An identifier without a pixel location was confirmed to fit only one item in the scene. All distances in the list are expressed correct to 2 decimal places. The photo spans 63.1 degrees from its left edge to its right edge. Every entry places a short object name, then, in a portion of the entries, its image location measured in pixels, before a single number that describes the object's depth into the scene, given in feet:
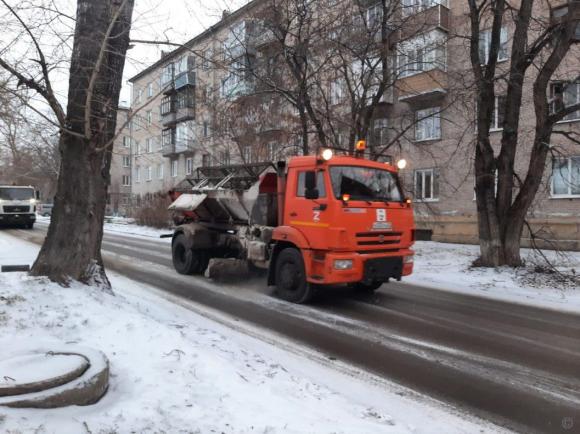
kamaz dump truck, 24.72
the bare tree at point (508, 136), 36.24
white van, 86.79
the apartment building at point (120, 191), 160.59
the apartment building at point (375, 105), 42.06
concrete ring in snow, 10.03
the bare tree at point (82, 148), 21.21
